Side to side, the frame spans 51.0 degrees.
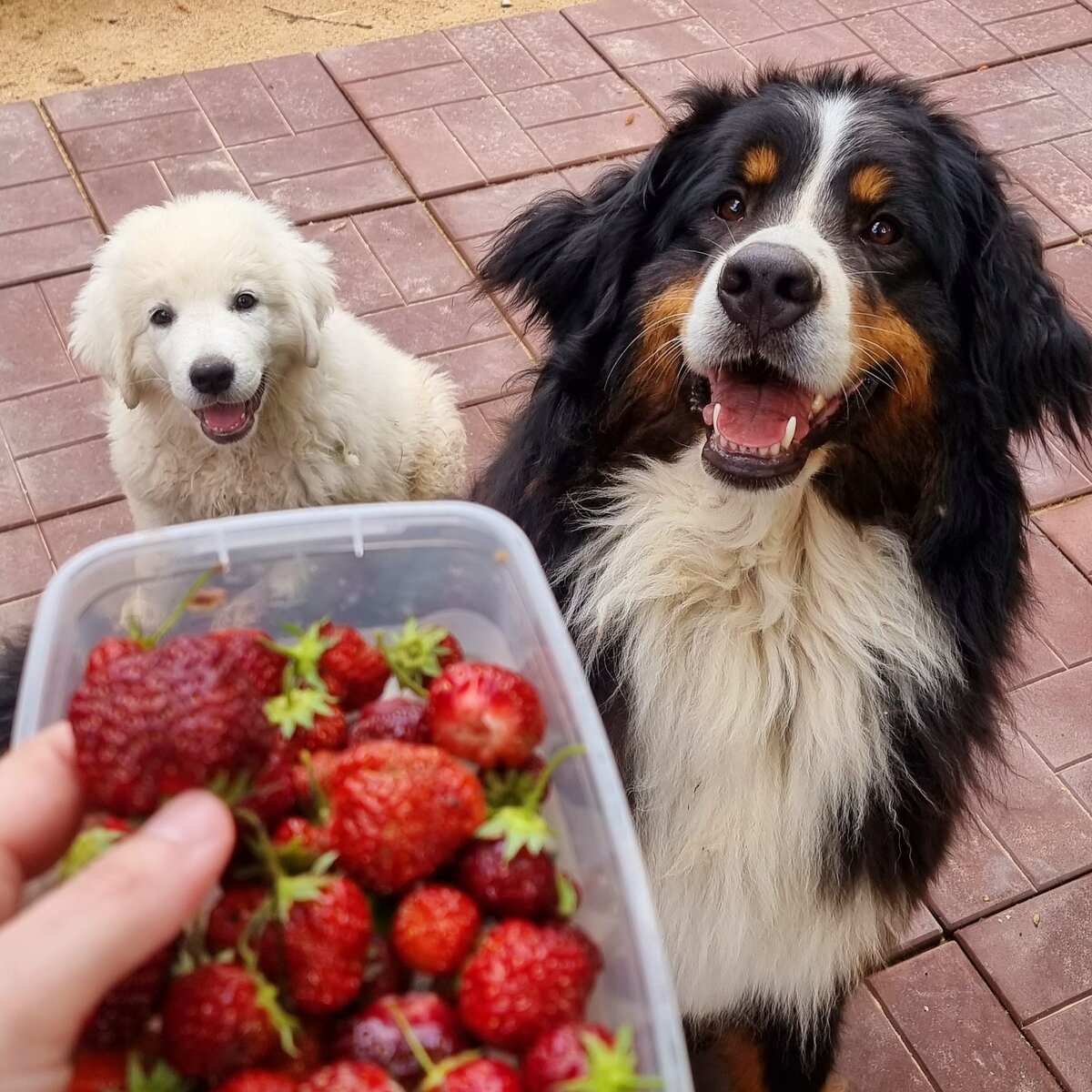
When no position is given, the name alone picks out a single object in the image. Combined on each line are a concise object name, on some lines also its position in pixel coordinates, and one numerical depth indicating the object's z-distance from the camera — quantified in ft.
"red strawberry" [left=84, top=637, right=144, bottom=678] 2.89
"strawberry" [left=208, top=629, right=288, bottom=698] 2.92
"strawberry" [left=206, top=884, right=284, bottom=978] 2.71
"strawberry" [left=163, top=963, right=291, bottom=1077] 2.53
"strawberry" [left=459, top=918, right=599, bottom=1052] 2.66
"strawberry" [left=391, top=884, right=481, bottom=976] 2.79
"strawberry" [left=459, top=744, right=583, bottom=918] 2.85
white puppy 5.92
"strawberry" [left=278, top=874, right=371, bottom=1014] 2.67
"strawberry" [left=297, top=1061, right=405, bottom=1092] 2.50
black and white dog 4.56
